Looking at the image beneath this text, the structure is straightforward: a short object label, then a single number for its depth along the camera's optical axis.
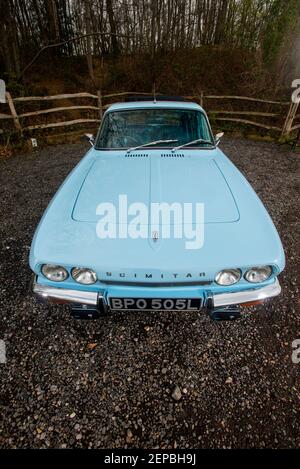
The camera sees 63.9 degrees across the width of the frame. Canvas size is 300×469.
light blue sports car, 1.57
